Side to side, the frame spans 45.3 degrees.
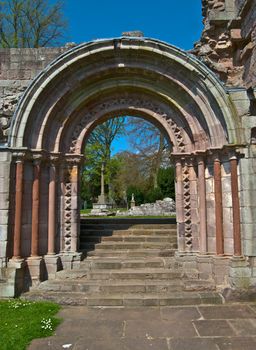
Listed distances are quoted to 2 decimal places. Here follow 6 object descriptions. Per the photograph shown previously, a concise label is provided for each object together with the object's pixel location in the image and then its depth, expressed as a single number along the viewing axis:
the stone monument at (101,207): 18.74
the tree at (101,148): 24.52
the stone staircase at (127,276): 5.40
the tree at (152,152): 22.05
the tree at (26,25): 17.05
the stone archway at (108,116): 6.04
